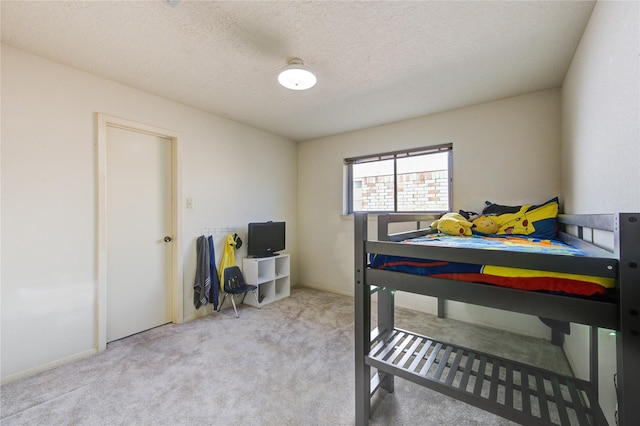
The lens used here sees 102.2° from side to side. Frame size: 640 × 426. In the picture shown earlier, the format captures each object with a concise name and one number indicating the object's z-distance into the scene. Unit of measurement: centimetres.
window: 304
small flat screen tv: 330
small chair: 295
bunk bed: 73
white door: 237
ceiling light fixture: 190
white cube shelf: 324
